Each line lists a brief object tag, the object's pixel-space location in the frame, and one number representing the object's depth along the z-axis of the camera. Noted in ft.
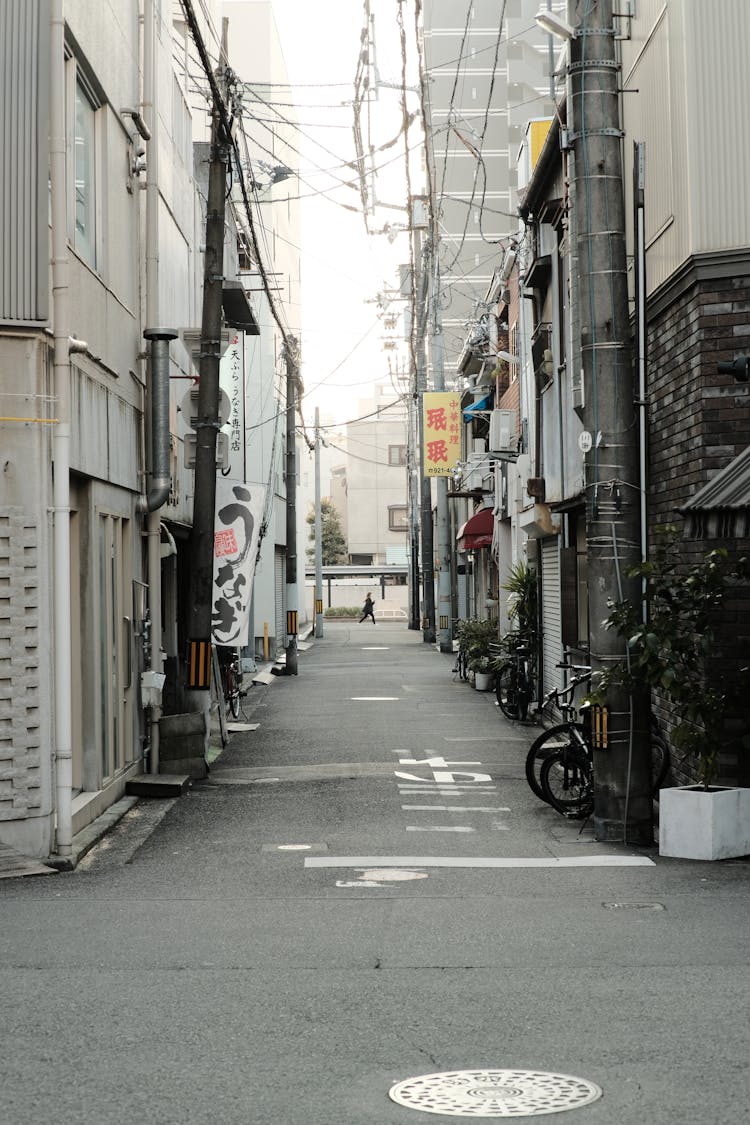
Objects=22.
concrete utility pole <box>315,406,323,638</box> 184.44
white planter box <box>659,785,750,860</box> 33.68
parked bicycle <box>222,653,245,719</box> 74.23
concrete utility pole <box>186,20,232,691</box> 54.08
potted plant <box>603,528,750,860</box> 33.88
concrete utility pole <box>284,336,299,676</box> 107.14
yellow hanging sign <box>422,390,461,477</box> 129.18
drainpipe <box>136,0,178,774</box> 50.31
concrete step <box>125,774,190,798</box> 46.88
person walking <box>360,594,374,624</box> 222.48
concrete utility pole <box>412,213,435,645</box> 144.15
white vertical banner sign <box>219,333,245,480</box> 87.10
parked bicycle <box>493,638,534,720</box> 72.28
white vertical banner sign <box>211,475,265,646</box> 61.41
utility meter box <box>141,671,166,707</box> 49.08
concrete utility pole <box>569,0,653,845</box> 36.86
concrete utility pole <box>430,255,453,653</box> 128.77
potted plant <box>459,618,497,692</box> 91.15
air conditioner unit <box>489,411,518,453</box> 89.35
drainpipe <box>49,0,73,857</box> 34.14
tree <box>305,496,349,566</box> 339.57
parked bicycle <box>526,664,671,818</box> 40.88
